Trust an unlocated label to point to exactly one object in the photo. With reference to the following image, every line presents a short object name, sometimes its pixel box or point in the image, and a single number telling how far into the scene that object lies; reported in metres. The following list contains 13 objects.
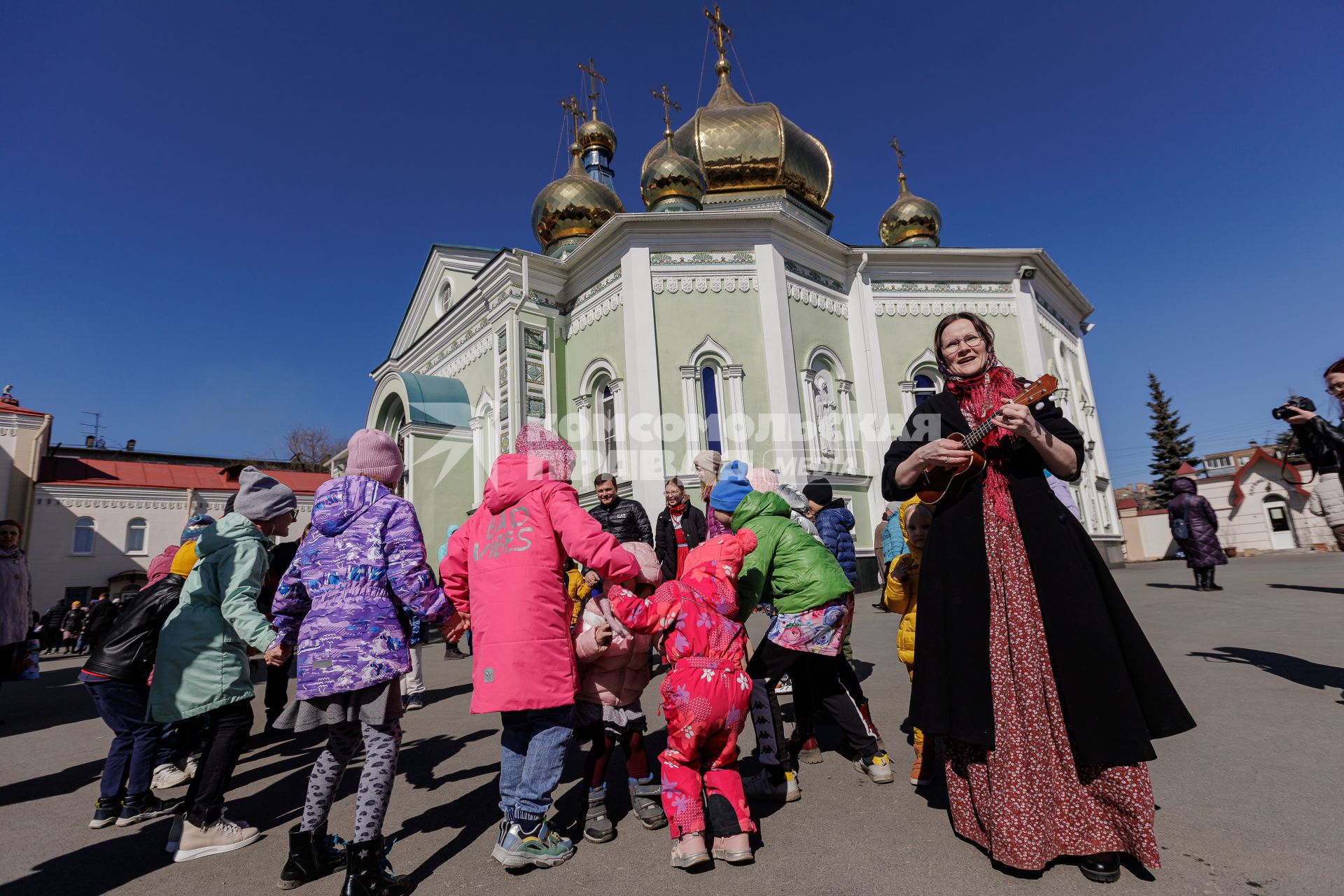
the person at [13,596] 5.80
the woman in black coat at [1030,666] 2.31
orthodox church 13.47
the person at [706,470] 6.01
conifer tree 36.81
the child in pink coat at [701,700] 2.65
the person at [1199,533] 10.26
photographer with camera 3.93
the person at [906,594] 3.77
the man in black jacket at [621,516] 6.36
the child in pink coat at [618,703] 3.03
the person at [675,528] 6.71
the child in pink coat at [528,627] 2.68
